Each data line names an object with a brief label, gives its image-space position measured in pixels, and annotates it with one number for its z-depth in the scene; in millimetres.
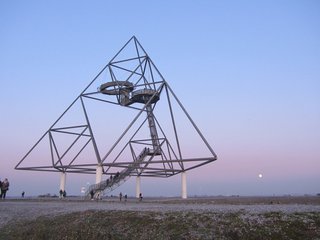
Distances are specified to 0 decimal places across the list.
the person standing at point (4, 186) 33728
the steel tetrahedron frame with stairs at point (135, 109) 41438
